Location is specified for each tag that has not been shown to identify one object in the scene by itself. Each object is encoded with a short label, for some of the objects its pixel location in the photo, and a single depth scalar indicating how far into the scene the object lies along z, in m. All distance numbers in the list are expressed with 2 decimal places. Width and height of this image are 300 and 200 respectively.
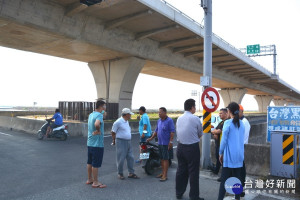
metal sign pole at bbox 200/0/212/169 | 7.30
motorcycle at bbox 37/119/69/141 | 12.98
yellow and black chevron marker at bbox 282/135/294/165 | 6.07
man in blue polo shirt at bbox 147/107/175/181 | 6.29
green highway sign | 44.56
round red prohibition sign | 7.04
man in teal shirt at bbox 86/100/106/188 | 5.68
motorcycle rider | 13.10
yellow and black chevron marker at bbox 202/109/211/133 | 7.24
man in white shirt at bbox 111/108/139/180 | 6.42
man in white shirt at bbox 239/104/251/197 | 6.12
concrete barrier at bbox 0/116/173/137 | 14.51
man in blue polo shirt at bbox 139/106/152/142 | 7.91
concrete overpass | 12.93
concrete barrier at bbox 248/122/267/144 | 14.40
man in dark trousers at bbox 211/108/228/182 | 6.28
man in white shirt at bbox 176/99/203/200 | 4.86
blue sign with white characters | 9.18
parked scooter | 6.71
